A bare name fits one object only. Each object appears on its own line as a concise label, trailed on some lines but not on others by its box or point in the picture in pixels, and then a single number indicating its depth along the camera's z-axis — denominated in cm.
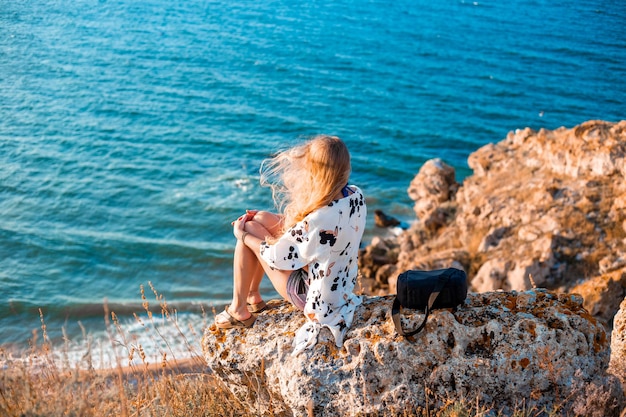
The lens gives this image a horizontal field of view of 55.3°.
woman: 436
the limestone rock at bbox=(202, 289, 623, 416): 407
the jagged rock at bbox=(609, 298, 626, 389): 475
